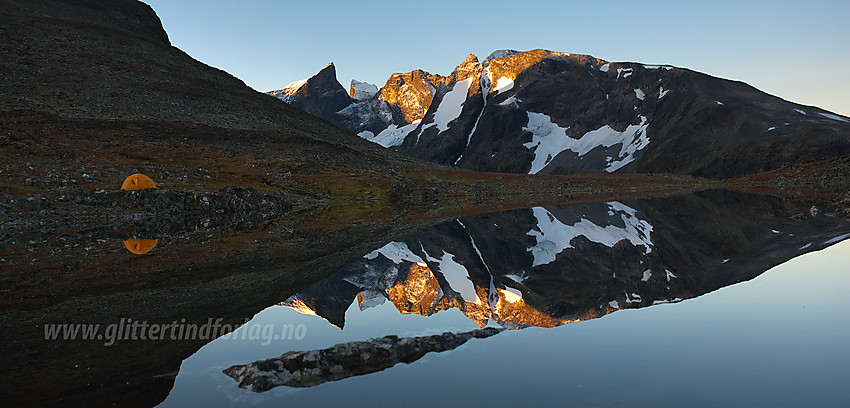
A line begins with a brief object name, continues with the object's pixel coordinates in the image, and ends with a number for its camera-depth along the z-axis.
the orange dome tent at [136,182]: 58.09
